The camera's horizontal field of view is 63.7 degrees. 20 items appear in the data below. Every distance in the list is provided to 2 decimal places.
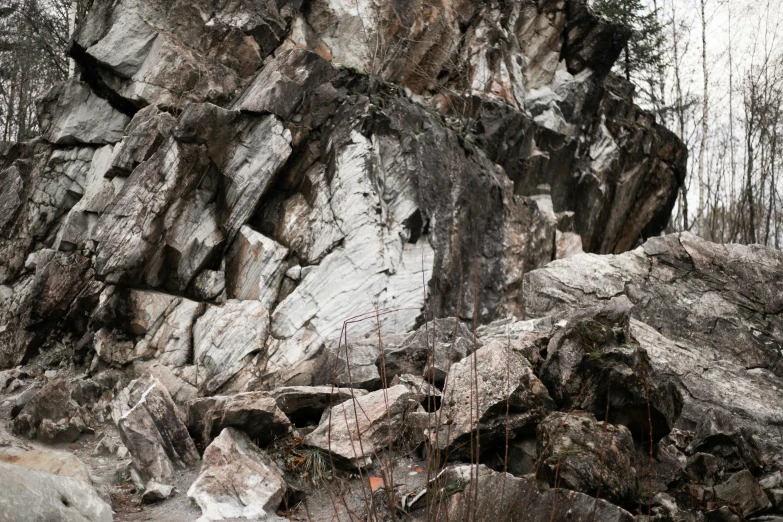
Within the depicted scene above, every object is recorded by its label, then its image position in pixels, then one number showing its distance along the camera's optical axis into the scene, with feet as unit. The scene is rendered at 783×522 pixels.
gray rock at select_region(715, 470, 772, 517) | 16.78
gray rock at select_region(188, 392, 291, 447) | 19.67
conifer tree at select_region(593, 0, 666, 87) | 66.70
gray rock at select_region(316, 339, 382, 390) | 24.35
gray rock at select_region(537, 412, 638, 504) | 14.65
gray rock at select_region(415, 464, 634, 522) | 12.96
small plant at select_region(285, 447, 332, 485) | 19.17
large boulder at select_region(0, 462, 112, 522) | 10.70
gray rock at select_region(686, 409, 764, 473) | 19.06
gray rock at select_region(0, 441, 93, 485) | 18.13
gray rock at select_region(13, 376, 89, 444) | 23.11
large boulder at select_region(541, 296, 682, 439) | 18.25
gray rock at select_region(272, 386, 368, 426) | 21.88
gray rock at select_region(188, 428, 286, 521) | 16.87
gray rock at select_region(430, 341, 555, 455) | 17.67
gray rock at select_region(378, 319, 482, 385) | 24.28
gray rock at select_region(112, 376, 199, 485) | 19.25
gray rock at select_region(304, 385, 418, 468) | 18.66
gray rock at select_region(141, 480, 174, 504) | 17.72
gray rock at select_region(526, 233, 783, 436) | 23.77
